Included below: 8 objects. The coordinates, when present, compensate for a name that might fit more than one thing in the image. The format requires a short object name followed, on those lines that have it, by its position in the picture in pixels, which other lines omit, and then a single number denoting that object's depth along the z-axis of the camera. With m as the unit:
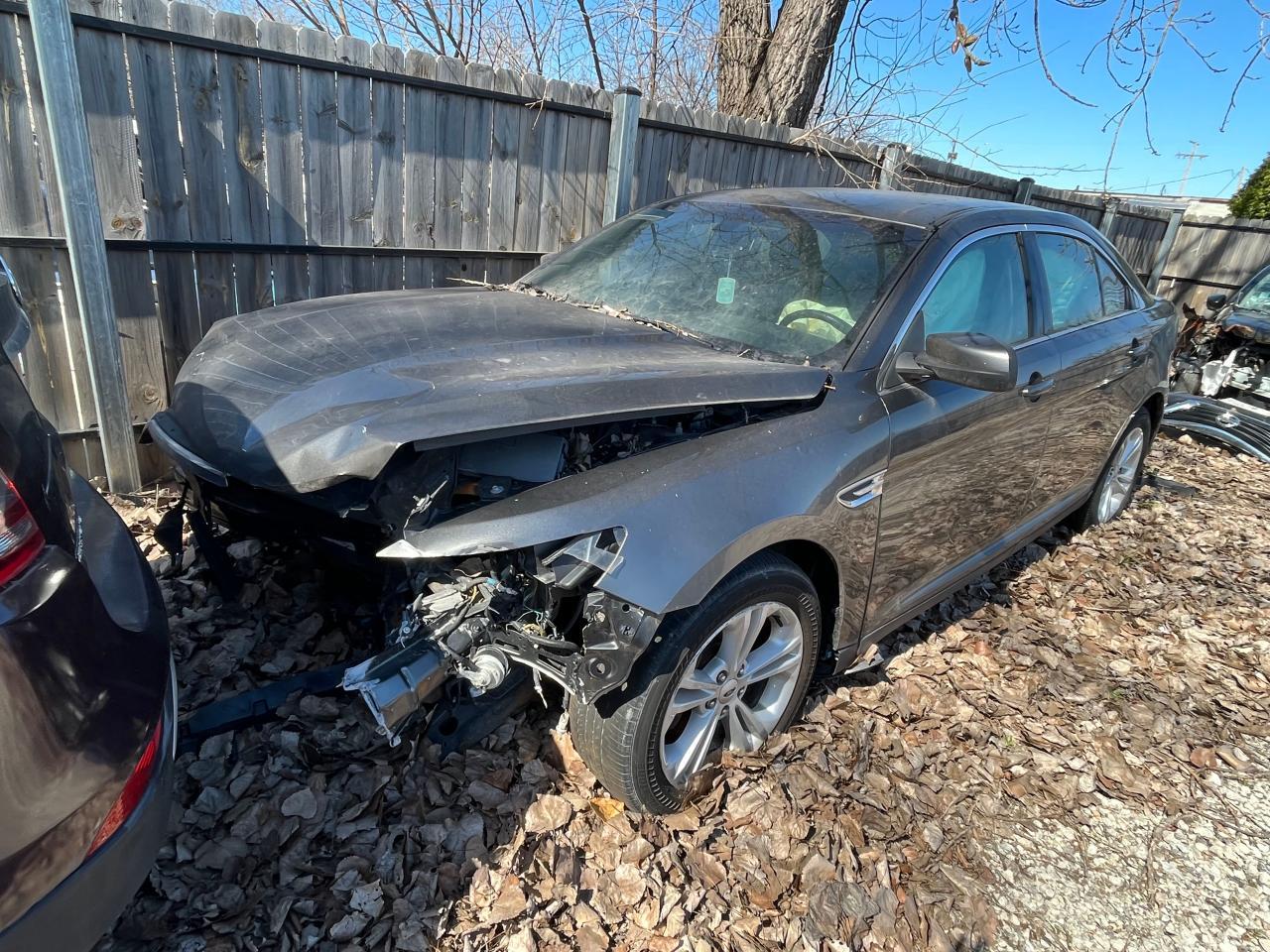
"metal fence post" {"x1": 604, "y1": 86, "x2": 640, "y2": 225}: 5.29
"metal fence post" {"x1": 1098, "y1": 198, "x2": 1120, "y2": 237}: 11.16
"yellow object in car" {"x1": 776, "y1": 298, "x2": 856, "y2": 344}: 2.72
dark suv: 1.21
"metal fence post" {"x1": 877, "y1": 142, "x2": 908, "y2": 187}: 7.51
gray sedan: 2.01
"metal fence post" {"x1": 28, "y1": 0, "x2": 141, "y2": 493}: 3.20
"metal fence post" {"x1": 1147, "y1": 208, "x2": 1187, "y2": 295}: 12.61
